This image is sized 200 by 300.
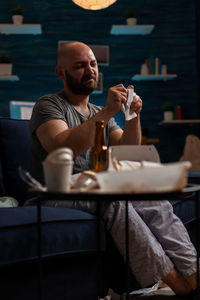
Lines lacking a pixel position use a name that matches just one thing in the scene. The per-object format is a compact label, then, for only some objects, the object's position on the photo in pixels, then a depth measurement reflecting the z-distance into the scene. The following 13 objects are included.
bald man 1.48
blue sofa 1.43
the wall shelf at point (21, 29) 4.62
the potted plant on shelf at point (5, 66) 4.71
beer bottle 1.29
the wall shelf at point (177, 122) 4.69
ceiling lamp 3.09
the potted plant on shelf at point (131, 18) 4.78
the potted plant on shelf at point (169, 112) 4.79
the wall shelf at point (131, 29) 4.71
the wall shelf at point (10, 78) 4.62
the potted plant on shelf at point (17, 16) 4.67
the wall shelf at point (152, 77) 4.75
